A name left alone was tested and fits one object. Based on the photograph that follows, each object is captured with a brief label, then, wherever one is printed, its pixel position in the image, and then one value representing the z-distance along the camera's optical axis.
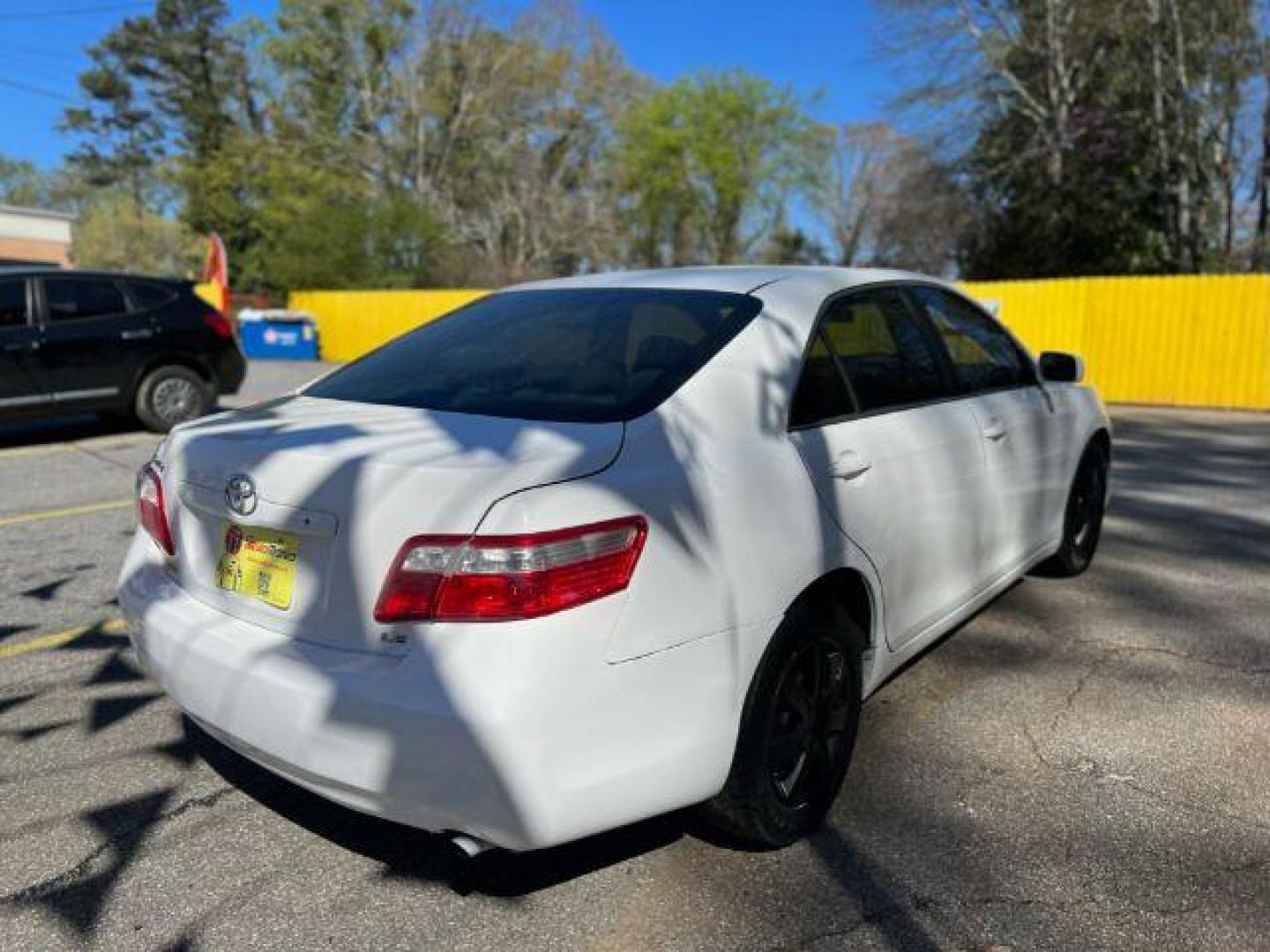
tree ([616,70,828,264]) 46.09
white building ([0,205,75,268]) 34.53
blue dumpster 24.92
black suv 8.52
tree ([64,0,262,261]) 44.44
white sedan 1.98
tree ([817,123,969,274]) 26.38
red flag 15.25
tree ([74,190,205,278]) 61.22
